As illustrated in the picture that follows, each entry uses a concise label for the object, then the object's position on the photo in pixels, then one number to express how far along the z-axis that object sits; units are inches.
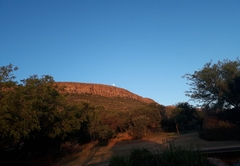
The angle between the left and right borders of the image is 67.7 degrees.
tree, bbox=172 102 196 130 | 1326.7
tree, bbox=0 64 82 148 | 442.4
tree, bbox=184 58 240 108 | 903.3
